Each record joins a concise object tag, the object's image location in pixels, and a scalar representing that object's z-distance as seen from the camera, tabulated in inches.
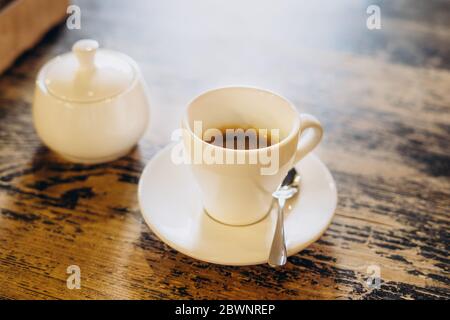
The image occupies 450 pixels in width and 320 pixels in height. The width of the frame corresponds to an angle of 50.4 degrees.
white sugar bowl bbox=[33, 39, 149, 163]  28.1
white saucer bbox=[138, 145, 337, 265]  24.3
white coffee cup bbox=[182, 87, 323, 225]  23.2
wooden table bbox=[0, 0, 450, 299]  25.2
